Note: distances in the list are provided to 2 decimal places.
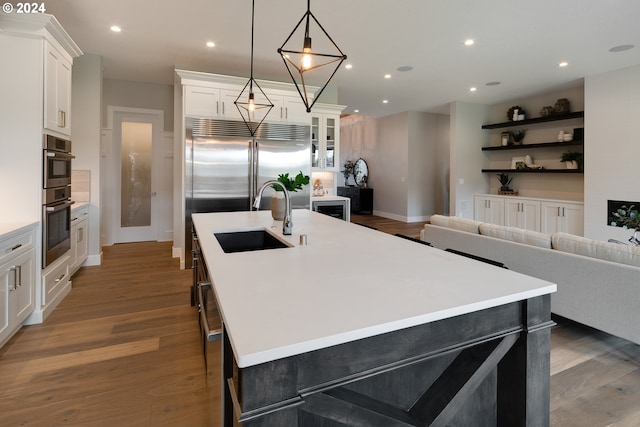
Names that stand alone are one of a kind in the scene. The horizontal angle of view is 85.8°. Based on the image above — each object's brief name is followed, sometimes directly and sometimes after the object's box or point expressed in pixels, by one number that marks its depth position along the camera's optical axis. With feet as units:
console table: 33.30
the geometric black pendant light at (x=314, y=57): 6.16
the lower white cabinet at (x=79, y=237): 12.96
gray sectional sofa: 7.39
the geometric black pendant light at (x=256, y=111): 15.72
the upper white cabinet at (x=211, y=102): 14.85
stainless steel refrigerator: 14.90
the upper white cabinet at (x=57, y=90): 9.64
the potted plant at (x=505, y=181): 24.93
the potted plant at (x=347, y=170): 36.14
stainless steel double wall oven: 9.68
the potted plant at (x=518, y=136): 23.79
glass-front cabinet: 19.24
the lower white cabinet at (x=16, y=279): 7.75
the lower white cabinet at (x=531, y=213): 19.53
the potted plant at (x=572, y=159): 20.45
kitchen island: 2.70
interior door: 19.54
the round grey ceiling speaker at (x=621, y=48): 14.25
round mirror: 34.40
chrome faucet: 7.39
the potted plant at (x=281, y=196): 8.77
